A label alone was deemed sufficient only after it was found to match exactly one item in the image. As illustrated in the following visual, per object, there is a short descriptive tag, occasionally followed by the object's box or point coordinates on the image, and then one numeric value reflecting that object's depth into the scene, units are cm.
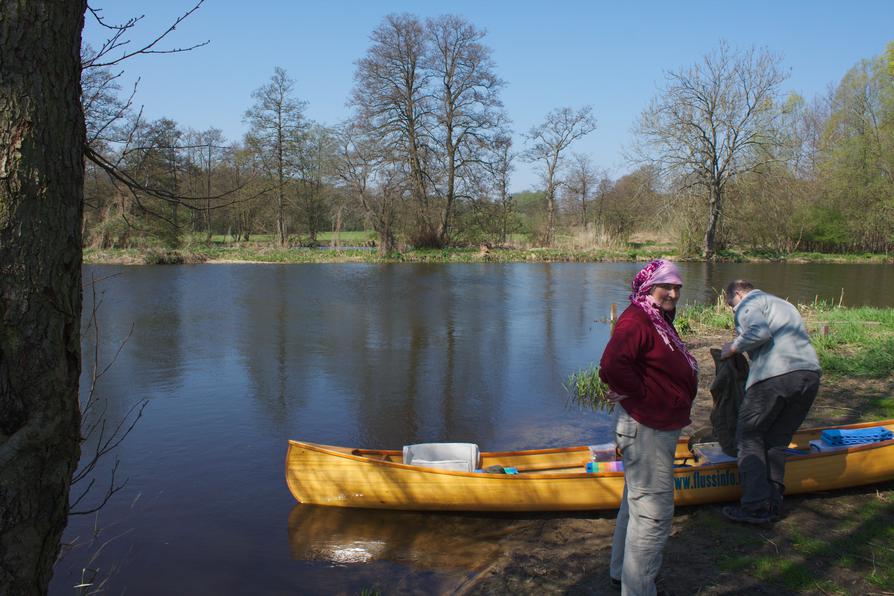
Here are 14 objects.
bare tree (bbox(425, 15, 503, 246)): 3309
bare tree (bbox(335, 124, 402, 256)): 3077
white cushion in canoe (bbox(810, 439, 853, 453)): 527
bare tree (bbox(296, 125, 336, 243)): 3275
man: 437
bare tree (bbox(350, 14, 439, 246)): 3150
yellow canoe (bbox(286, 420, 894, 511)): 479
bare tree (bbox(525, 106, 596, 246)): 3681
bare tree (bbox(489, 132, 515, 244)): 3334
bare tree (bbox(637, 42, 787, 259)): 2997
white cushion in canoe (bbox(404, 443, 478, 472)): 547
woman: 316
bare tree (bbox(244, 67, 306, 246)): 3366
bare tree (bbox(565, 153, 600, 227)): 3991
